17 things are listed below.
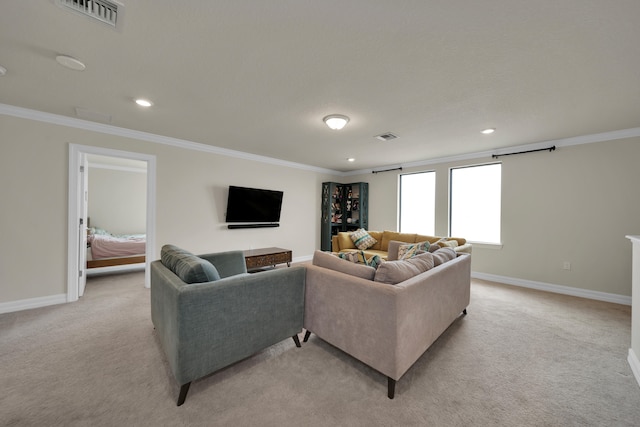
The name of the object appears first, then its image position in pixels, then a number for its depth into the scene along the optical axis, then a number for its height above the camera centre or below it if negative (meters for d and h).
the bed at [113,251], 4.33 -0.78
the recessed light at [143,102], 2.51 +1.12
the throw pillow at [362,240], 5.04 -0.55
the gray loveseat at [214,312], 1.51 -0.72
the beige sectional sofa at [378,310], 1.60 -0.73
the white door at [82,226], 3.24 -0.25
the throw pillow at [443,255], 2.36 -0.42
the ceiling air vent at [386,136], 3.48 +1.14
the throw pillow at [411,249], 3.26 -0.49
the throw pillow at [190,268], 1.65 -0.41
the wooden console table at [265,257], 4.27 -0.84
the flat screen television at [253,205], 4.53 +0.13
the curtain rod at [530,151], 3.70 +1.06
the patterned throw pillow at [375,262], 2.05 -0.41
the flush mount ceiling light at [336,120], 2.78 +1.07
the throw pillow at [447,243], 3.35 -0.39
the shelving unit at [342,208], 6.07 +0.12
